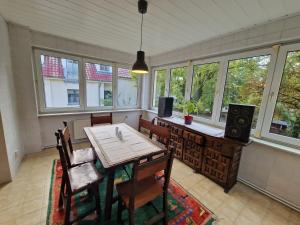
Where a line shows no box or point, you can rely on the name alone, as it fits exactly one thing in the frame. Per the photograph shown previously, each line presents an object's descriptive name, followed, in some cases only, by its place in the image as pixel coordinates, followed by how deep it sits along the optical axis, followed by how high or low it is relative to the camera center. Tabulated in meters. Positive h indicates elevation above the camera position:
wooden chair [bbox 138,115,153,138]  2.21 -0.56
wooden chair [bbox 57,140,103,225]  1.20 -0.93
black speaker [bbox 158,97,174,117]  2.99 -0.33
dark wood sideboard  1.90 -0.90
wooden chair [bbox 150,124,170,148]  1.85 -0.59
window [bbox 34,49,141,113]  2.74 +0.09
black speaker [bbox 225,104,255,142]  1.75 -0.35
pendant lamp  1.78 +0.32
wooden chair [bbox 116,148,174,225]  1.01 -0.91
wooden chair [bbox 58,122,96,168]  1.52 -0.92
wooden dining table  1.30 -0.66
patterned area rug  1.42 -1.35
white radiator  3.05 -0.88
